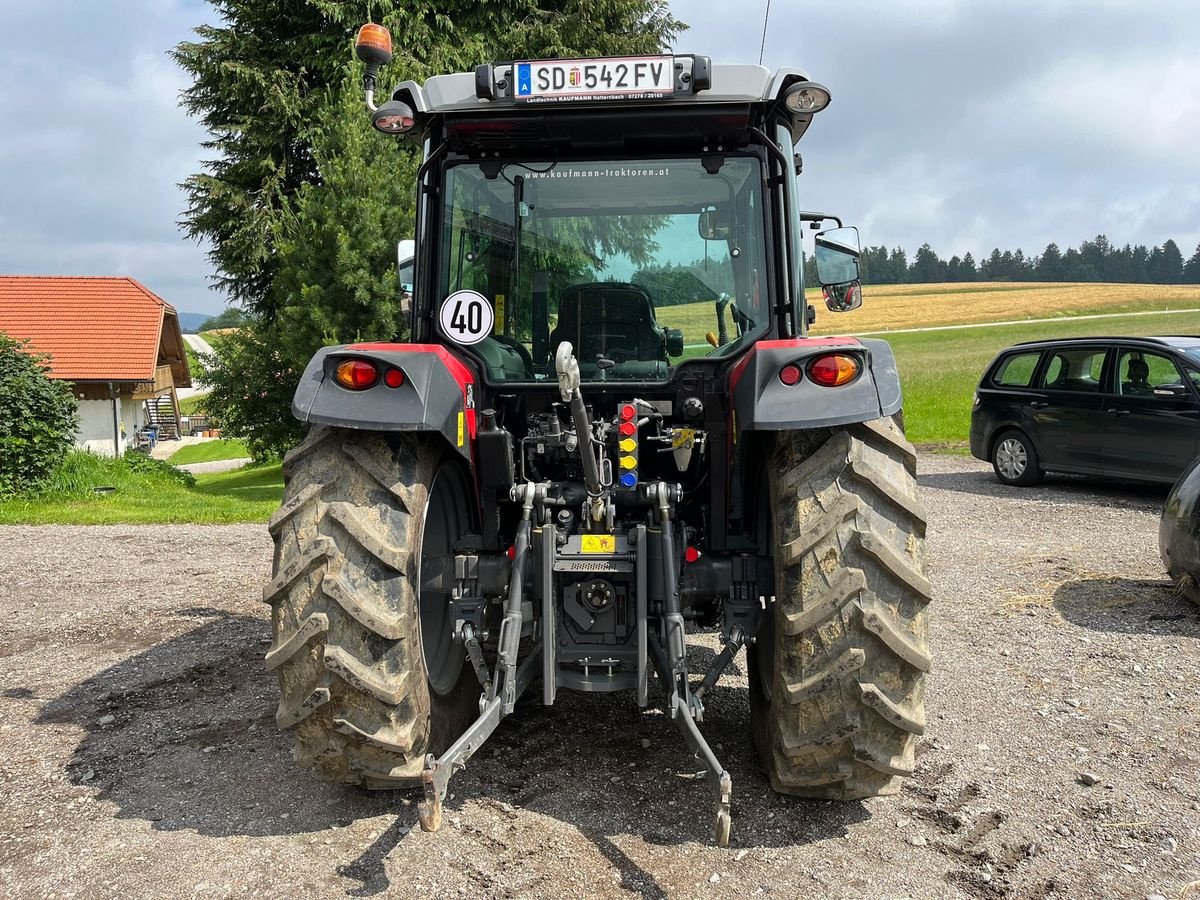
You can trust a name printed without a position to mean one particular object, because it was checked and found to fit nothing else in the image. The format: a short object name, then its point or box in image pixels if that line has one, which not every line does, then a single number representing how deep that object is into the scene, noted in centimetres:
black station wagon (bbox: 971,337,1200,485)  1037
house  3023
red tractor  309
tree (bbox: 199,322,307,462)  1945
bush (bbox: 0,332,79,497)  1410
